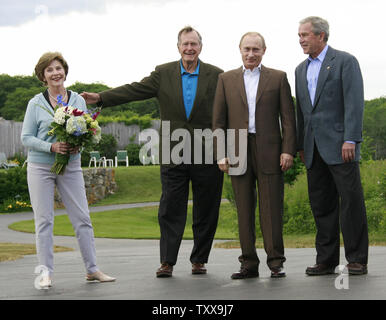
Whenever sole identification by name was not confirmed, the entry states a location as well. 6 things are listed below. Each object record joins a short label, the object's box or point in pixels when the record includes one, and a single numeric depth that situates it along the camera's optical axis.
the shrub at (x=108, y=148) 42.19
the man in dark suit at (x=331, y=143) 6.93
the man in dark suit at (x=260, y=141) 7.05
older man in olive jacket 7.66
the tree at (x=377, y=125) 51.22
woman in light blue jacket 6.76
